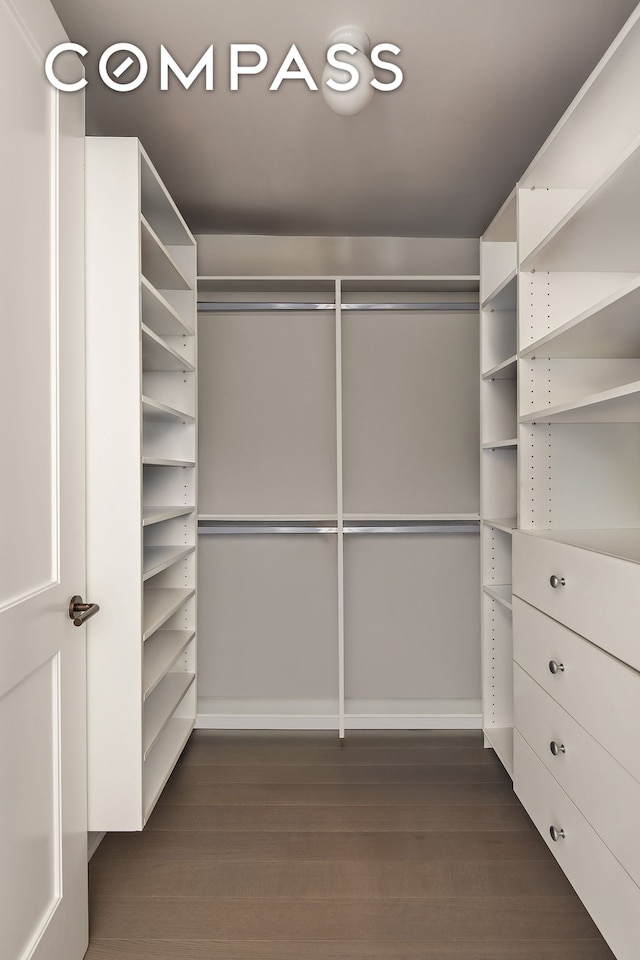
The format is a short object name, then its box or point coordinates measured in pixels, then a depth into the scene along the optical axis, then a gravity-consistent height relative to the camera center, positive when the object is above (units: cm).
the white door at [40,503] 126 -6
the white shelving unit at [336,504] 316 -13
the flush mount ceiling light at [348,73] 181 +115
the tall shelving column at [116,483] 184 -2
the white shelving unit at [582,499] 141 -8
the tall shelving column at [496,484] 283 -4
